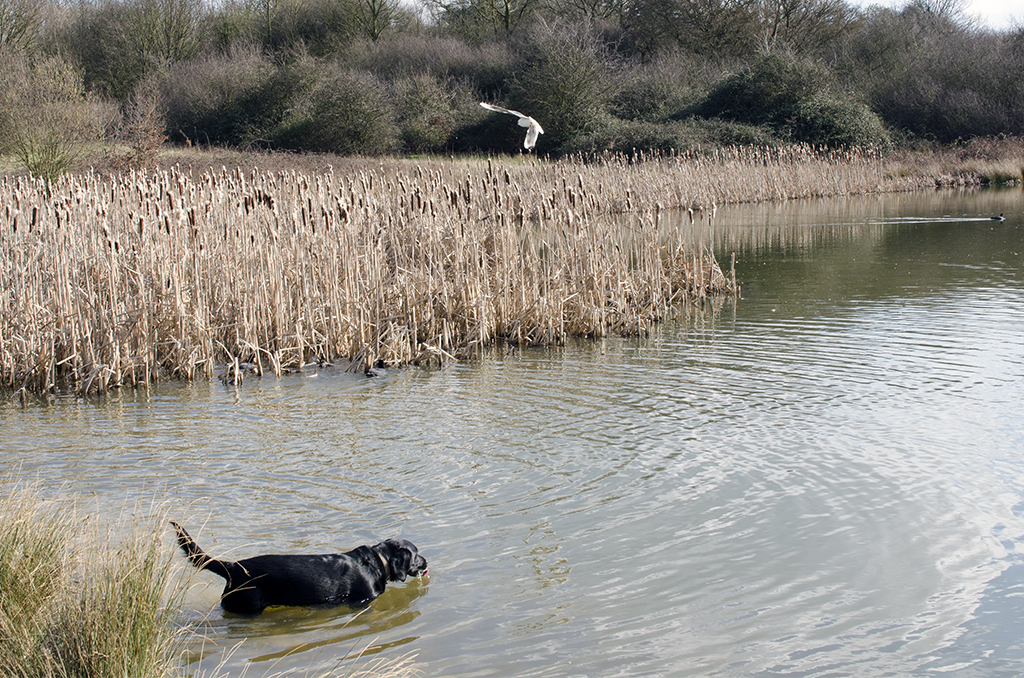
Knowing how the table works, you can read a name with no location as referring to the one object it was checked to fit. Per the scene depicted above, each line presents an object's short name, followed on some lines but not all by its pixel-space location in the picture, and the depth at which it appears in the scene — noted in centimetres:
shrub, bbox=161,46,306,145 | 3250
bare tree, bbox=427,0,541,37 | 4016
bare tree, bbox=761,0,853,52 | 3734
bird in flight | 924
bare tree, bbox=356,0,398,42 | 3984
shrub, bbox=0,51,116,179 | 1861
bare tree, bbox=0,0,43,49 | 3108
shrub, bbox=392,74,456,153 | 3256
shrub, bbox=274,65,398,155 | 3047
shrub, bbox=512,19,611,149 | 3084
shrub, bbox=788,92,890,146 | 2852
